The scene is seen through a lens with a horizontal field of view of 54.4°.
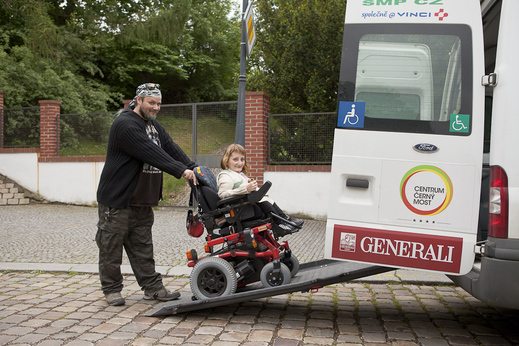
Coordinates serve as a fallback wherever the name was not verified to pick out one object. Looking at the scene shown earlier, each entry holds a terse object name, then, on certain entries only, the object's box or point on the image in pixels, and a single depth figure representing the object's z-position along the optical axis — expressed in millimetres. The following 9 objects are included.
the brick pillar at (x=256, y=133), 11352
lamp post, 8094
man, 4387
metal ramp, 3918
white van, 3447
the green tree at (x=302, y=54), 15328
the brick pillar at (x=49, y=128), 14070
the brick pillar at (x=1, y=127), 14569
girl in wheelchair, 4414
